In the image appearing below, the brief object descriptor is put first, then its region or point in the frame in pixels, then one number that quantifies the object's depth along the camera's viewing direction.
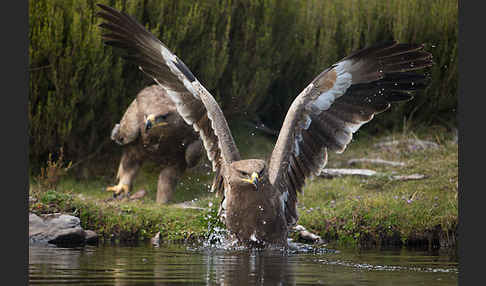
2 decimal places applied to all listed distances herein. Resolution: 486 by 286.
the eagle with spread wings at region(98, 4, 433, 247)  17.27
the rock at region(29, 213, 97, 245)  18.61
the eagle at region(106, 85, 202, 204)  23.28
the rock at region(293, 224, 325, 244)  19.80
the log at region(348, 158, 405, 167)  27.62
